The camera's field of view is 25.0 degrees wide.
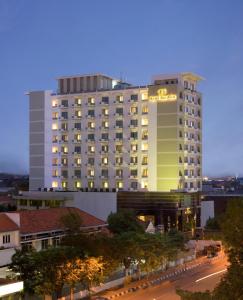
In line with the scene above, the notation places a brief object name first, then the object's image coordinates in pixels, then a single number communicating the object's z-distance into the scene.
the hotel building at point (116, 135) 83.44
